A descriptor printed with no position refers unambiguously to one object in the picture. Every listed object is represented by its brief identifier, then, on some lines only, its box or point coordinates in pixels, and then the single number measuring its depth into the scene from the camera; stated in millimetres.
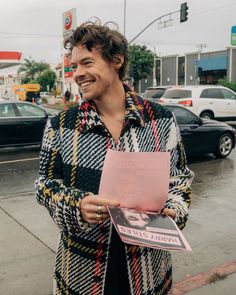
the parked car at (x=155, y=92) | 16906
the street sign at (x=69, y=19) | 25141
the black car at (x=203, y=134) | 9031
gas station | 27250
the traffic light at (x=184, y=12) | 22844
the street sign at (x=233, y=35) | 32969
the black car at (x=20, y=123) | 10734
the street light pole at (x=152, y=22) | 25352
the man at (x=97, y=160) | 1516
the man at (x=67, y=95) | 31625
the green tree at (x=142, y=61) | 56719
